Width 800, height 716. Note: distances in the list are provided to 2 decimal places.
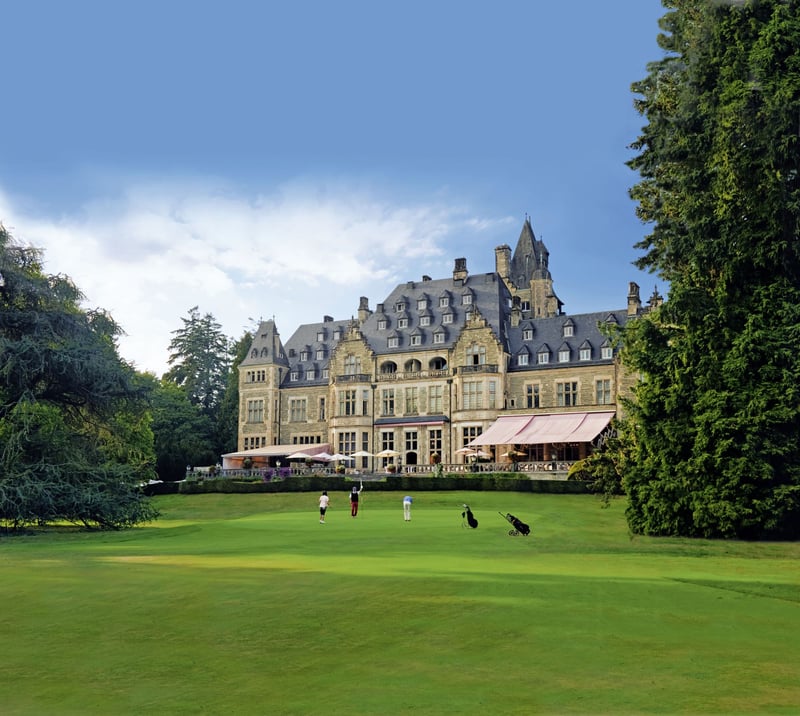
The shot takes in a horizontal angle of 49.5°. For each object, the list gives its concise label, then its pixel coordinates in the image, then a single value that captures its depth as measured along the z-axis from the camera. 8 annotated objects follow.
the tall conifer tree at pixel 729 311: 28.34
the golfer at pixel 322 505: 36.10
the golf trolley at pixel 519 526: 28.02
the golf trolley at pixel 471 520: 30.65
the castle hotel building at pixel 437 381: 67.81
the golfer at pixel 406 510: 34.83
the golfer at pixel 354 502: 38.88
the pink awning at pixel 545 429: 62.50
